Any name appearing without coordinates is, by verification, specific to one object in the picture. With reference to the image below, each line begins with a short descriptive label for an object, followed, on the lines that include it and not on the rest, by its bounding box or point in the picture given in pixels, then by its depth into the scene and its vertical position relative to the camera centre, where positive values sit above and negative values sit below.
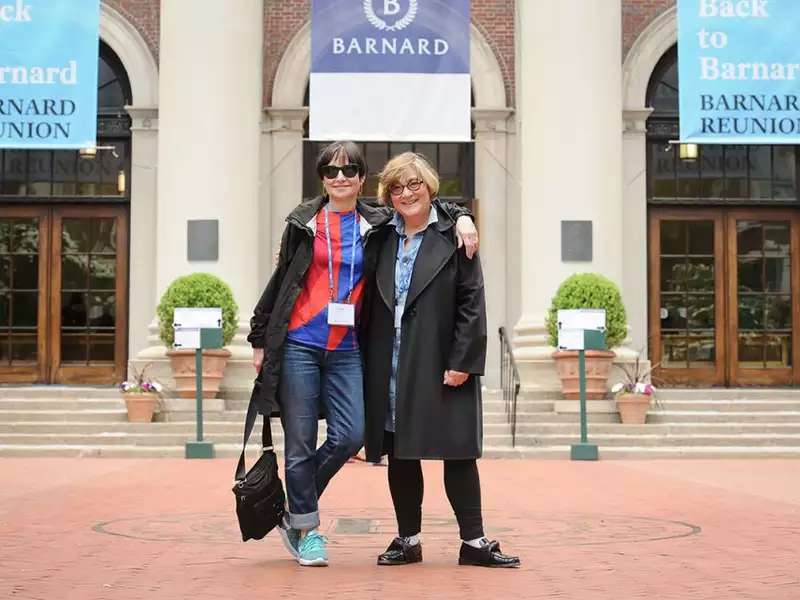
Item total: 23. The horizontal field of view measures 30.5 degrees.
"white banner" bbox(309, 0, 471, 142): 17.97 +3.34
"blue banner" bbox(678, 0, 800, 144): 17.77 +3.30
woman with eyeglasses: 6.48 -0.09
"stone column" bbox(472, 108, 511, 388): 21.03 +1.96
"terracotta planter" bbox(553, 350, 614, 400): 16.84 -0.35
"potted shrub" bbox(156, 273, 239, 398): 17.00 +0.27
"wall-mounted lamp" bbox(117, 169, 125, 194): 21.31 +2.28
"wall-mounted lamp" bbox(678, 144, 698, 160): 21.48 +2.80
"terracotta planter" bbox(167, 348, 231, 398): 17.03 -0.37
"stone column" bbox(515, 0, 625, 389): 17.88 +2.38
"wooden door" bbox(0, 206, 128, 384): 21.28 +0.72
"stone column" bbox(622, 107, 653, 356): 21.16 +1.74
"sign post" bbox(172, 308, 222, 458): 15.01 +0.06
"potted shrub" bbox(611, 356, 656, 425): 16.39 -0.65
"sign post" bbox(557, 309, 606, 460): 15.61 +0.12
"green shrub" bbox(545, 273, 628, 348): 16.84 +0.50
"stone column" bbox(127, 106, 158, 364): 20.97 +1.66
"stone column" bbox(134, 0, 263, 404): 17.98 +2.39
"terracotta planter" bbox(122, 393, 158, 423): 16.52 -0.75
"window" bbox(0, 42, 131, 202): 21.31 +2.47
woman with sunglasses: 6.59 +0.02
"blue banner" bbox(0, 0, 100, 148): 17.94 +3.24
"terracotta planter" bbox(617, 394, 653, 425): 16.38 -0.73
